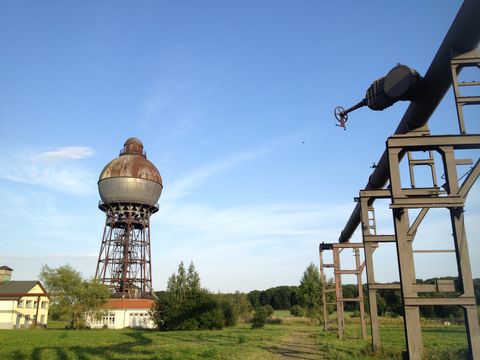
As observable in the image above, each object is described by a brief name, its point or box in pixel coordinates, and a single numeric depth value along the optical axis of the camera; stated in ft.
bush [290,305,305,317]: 168.94
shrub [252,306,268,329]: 132.98
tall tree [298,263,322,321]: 159.94
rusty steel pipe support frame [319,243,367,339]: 74.84
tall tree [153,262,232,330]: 132.46
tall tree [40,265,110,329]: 147.23
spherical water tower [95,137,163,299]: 157.89
